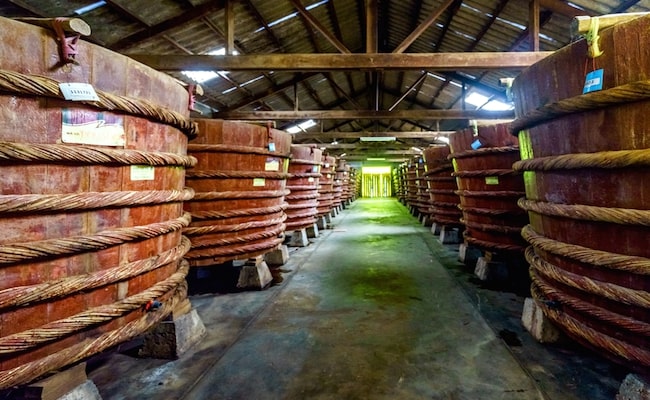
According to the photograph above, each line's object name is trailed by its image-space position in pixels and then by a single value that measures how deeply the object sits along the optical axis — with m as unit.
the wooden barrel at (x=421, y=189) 8.81
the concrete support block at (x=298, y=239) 6.19
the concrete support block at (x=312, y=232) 7.25
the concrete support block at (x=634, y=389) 1.43
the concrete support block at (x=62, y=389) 1.38
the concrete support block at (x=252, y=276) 3.59
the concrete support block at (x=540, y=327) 2.27
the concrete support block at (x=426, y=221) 8.97
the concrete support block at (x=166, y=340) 2.16
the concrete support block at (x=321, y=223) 8.50
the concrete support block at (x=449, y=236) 6.25
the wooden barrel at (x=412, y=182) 10.66
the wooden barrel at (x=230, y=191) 3.13
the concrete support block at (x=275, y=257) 4.70
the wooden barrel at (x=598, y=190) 1.43
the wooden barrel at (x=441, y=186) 5.82
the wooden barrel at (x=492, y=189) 3.55
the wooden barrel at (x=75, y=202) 1.28
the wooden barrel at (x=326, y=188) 8.52
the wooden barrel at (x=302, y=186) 5.83
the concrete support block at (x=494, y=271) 3.72
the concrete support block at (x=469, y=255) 4.62
